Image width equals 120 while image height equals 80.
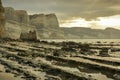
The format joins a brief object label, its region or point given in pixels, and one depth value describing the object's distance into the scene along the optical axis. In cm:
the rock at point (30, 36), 6423
